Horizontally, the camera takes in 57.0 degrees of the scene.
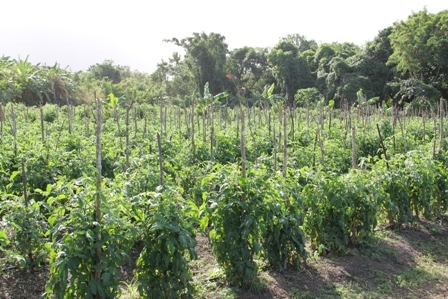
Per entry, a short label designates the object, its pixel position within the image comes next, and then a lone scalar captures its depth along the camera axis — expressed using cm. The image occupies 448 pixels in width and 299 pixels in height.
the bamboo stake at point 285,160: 504
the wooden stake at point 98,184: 328
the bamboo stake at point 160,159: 429
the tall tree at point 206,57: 3578
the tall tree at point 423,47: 2706
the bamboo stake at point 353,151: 631
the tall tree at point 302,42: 4847
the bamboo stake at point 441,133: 726
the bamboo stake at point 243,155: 418
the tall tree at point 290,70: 3591
